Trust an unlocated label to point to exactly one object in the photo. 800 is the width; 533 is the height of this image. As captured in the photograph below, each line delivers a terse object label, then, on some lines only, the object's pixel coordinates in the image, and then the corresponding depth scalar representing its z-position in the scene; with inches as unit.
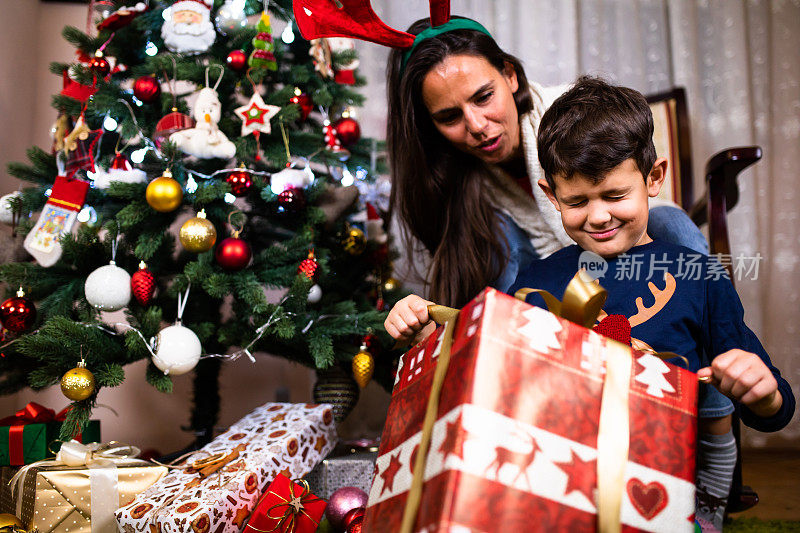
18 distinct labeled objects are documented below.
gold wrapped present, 40.5
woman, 48.8
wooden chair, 48.9
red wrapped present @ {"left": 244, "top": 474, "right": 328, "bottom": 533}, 38.6
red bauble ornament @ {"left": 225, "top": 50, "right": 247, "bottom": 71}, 56.4
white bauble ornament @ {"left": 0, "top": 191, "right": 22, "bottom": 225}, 55.1
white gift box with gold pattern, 36.9
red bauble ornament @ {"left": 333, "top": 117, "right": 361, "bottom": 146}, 61.0
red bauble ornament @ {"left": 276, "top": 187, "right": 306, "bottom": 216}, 53.4
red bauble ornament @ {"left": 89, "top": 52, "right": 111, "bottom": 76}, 55.6
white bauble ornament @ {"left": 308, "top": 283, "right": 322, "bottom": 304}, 56.2
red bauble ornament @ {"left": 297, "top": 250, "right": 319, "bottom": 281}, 52.7
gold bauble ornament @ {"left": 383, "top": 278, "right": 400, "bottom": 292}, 63.2
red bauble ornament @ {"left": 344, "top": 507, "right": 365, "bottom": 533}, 36.8
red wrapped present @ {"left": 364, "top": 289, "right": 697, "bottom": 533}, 21.0
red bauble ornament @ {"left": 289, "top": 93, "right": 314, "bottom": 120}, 58.9
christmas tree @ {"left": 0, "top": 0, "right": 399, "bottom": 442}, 49.3
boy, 32.9
